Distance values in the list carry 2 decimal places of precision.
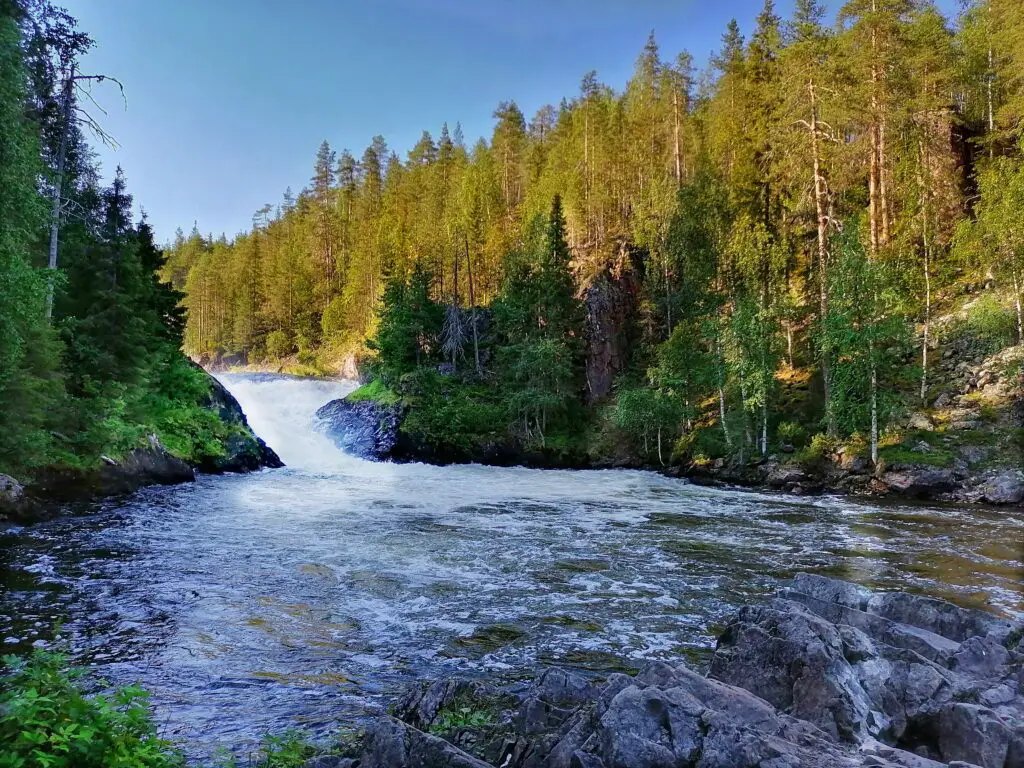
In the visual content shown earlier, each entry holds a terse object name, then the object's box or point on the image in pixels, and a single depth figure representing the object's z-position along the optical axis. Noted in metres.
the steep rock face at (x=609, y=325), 39.56
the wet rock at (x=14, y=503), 14.34
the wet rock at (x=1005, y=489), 19.12
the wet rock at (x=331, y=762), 4.67
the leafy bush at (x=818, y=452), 24.30
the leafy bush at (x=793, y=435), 26.27
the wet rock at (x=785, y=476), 24.11
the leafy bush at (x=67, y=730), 3.59
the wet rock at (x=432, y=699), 5.57
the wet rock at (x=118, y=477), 17.17
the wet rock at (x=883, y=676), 4.89
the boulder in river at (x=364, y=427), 35.50
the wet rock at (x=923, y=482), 20.69
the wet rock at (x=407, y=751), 4.30
